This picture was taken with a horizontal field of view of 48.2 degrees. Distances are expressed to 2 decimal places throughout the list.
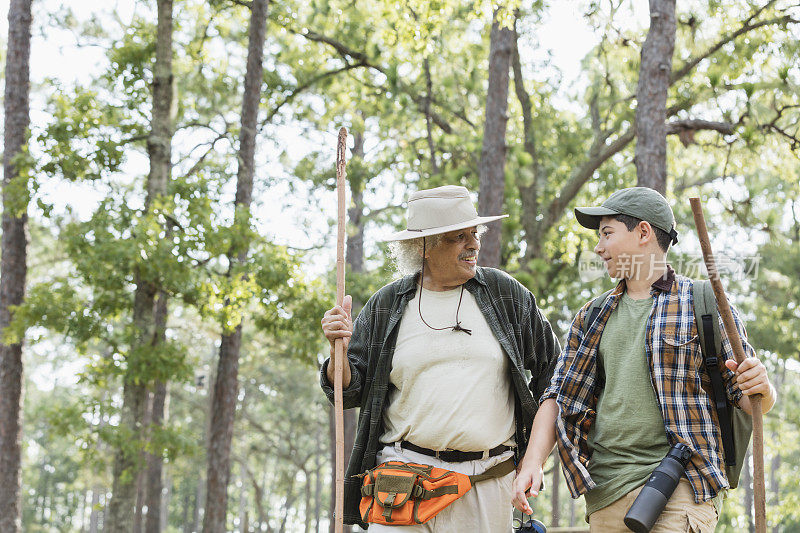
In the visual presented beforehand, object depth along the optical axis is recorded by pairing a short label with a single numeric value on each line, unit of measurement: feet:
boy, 9.39
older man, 11.24
